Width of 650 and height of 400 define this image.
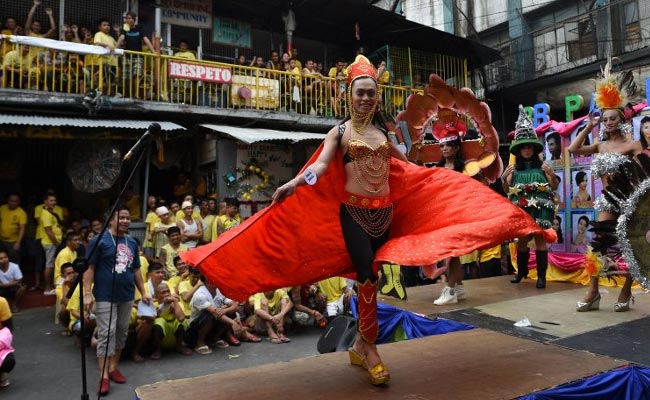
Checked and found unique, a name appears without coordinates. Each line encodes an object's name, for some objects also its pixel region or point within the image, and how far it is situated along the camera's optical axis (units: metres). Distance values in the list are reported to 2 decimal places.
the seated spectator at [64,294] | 6.37
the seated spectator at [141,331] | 5.67
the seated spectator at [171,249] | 7.04
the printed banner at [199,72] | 10.05
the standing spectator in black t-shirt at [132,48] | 9.70
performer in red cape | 2.81
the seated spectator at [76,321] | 5.75
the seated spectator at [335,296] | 7.22
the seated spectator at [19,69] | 8.62
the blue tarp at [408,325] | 4.21
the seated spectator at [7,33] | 8.52
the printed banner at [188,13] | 11.36
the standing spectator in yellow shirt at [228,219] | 8.38
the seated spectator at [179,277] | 6.33
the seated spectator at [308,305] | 7.00
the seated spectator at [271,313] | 6.61
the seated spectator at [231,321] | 6.28
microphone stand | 2.59
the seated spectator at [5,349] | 4.78
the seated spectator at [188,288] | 6.19
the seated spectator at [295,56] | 12.10
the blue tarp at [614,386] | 2.77
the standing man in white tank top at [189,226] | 8.05
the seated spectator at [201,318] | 6.09
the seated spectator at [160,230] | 8.18
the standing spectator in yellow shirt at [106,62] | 9.28
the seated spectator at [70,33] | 9.73
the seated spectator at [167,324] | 5.86
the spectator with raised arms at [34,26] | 9.30
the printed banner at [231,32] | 12.14
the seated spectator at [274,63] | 11.80
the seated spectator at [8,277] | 6.83
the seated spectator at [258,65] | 11.28
